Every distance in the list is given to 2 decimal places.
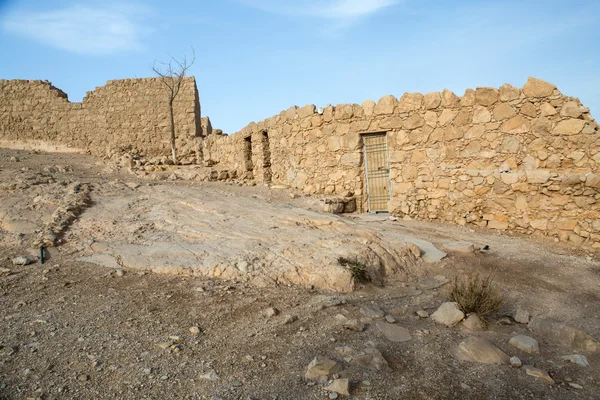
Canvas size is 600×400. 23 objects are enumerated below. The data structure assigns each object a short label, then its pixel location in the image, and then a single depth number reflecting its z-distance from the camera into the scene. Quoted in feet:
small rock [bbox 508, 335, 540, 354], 10.03
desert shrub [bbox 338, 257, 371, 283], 14.08
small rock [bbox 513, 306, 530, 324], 12.03
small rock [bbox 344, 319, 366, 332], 10.69
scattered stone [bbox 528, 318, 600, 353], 10.21
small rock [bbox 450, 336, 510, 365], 9.46
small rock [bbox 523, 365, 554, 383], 8.75
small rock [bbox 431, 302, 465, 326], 11.40
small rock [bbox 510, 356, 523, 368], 9.25
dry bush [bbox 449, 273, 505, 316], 12.07
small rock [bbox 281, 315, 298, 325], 10.93
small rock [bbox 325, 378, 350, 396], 8.07
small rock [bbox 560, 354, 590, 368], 9.43
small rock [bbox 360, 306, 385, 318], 11.59
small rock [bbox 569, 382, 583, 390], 8.51
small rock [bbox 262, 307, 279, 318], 11.28
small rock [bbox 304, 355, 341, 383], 8.56
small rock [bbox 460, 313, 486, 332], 11.21
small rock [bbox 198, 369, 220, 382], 8.41
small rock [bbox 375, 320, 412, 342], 10.46
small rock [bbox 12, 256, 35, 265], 13.39
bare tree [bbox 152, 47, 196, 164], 48.47
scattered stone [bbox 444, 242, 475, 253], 18.26
